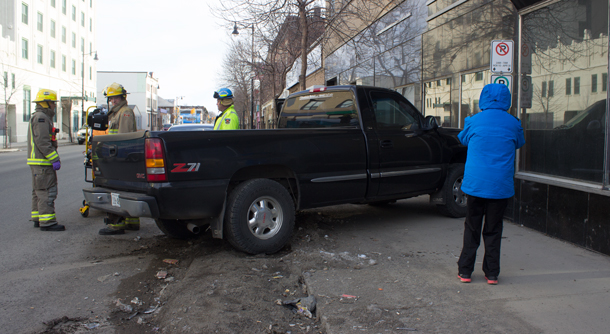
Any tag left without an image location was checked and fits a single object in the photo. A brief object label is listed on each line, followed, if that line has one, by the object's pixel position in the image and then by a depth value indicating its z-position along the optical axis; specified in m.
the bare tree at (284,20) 13.42
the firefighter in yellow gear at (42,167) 6.36
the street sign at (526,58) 7.09
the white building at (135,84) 81.05
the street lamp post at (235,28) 14.24
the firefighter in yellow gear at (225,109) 6.81
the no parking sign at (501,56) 6.21
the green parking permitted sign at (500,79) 6.22
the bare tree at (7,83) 28.30
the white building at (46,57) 32.16
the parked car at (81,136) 34.69
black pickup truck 4.47
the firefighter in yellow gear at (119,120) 6.27
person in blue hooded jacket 4.10
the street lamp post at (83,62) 45.27
